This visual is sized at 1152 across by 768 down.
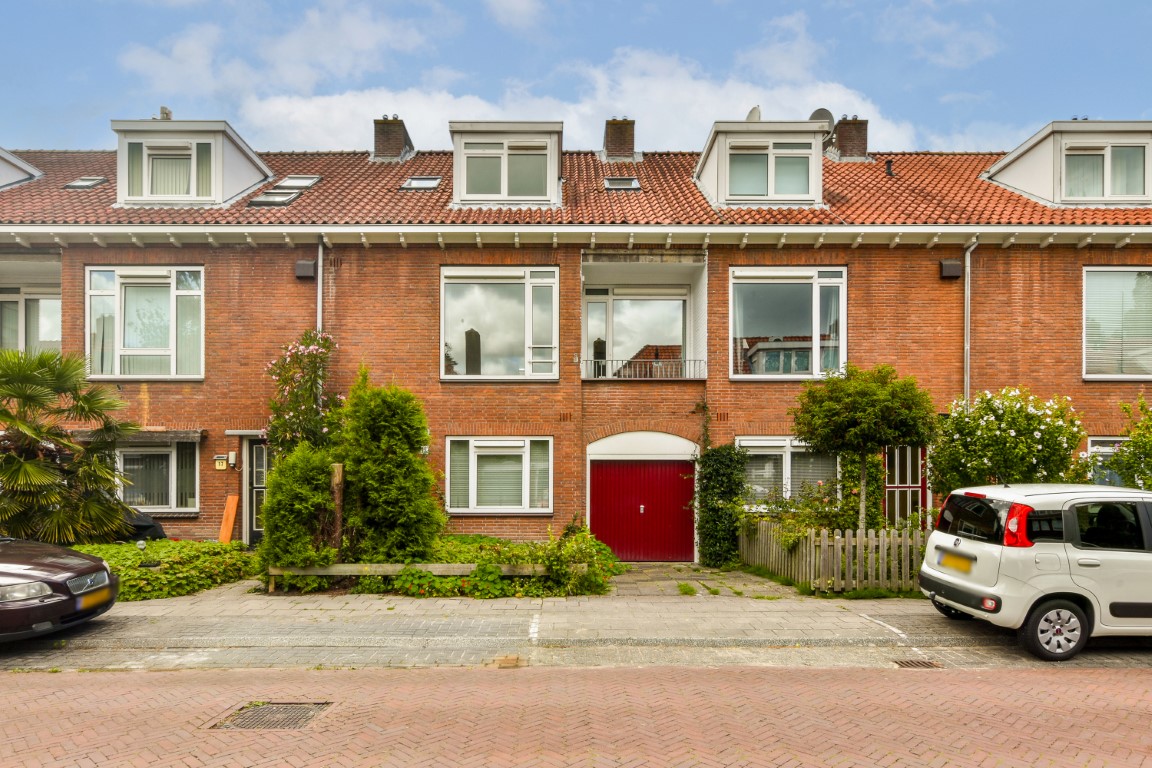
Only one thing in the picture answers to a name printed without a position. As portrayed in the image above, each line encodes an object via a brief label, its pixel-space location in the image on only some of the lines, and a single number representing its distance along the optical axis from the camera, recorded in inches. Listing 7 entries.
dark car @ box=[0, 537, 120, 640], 277.1
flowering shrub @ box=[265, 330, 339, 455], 482.6
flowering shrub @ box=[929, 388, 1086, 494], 394.9
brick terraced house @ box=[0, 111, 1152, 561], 512.1
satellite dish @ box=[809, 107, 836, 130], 768.5
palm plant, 380.2
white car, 279.7
